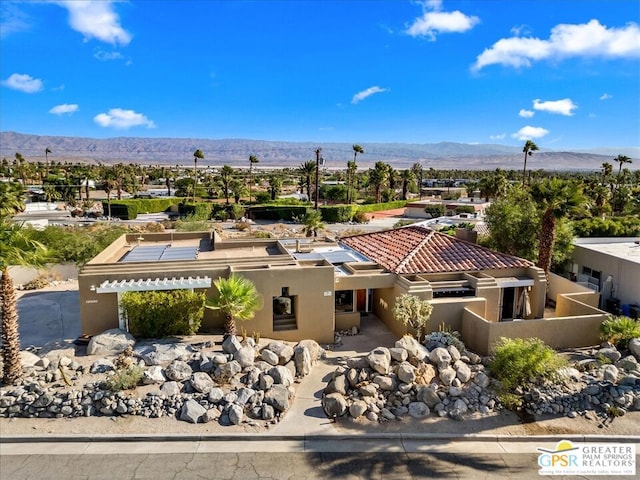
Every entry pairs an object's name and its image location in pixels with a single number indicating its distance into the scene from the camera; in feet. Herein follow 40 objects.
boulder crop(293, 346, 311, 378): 51.75
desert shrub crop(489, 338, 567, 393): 47.39
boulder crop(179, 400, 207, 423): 42.70
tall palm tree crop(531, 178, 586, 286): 75.46
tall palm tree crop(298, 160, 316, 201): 263.49
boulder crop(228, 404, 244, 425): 42.63
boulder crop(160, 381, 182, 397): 45.03
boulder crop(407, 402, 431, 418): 44.92
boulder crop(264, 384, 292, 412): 44.60
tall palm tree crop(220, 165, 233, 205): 274.24
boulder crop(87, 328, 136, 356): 52.95
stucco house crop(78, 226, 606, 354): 59.52
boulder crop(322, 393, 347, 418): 44.34
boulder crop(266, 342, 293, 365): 52.21
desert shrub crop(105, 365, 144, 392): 44.75
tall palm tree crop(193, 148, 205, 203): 297.37
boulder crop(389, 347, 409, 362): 50.78
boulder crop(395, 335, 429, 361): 51.67
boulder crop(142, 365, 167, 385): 46.50
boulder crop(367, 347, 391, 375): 48.47
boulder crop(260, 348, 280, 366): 51.26
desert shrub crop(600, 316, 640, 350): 60.29
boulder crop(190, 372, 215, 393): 45.78
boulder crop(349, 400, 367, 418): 44.29
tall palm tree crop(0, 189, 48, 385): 44.09
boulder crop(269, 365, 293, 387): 47.93
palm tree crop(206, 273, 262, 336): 54.54
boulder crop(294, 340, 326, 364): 55.72
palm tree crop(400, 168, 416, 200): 325.05
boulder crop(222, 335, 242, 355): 51.59
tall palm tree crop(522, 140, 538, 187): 228.80
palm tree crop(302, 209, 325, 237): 138.92
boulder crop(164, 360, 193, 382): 47.39
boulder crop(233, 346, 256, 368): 50.01
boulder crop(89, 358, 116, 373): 48.52
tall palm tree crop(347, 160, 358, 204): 301.02
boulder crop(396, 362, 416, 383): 47.50
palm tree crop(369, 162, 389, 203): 289.74
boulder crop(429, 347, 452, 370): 50.44
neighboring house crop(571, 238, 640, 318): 77.19
